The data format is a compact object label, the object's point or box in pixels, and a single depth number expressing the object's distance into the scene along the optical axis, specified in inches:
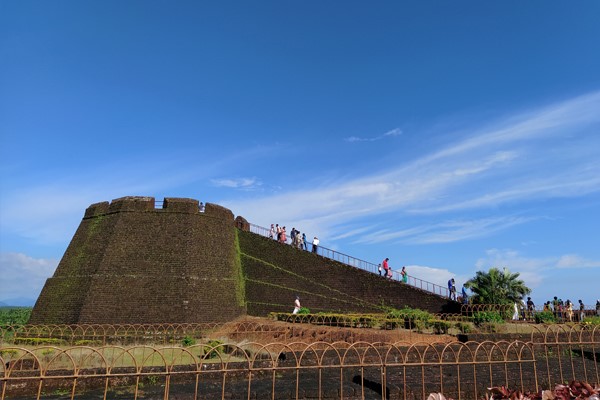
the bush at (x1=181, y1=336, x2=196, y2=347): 615.8
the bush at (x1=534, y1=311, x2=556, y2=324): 698.8
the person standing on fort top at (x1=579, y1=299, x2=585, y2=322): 732.2
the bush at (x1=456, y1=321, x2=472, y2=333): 561.6
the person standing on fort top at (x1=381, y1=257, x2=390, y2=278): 910.2
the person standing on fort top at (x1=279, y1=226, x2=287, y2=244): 1001.2
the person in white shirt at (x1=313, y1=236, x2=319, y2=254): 951.3
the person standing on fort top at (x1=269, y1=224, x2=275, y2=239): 999.4
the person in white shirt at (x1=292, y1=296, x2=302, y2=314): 796.6
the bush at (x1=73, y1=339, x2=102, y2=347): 614.8
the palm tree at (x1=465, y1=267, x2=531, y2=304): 827.0
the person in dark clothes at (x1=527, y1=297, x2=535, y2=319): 762.2
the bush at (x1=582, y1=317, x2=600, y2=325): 638.5
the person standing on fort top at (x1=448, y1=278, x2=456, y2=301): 844.6
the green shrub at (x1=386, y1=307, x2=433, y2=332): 603.5
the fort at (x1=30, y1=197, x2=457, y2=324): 762.2
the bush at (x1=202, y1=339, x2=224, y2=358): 500.1
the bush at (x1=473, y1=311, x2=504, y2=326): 620.7
